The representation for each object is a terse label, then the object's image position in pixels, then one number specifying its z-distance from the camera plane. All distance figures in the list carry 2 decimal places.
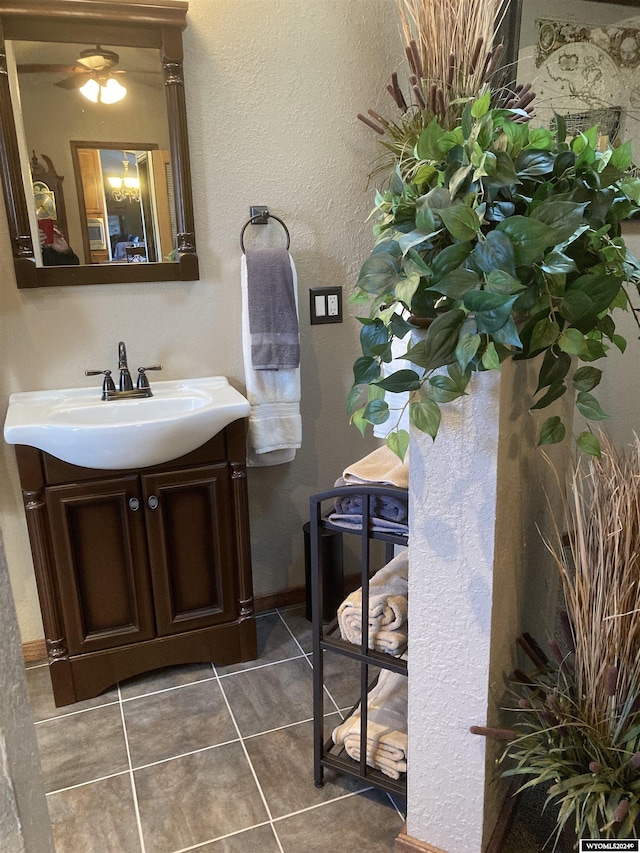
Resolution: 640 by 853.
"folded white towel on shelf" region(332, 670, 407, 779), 1.48
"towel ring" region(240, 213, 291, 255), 2.10
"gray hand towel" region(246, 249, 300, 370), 2.05
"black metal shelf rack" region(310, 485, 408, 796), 1.39
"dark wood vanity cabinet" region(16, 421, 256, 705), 1.84
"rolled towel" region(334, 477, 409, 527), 1.38
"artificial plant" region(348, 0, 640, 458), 0.94
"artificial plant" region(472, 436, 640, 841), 1.13
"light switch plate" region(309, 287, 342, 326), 2.27
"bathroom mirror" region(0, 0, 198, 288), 1.83
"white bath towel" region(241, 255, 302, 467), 2.12
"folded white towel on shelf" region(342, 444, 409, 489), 1.39
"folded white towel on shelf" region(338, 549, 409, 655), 1.42
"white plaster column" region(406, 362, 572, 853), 1.14
